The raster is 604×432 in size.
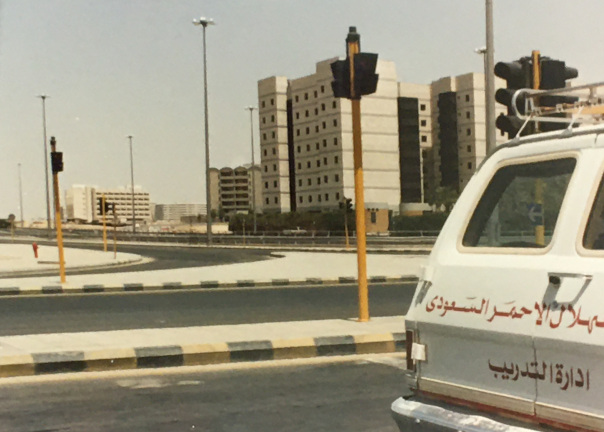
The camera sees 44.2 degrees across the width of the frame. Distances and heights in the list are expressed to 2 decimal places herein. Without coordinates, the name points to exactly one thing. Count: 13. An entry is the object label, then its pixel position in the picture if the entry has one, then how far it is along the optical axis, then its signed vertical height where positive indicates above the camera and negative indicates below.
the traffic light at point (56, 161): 18.17 +1.49
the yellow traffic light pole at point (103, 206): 35.25 +0.70
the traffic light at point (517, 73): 9.48 +1.78
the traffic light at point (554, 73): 9.61 +1.80
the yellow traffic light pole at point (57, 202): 17.52 +0.46
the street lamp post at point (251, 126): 82.44 +10.43
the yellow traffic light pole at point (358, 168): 9.99 +0.64
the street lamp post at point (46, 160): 75.50 +6.56
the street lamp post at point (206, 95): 49.59 +8.29
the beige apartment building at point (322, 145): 107.31 +10.73
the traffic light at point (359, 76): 10.02 +1.89
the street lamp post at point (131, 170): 92.06 +6.19
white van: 2.90 -0.39
